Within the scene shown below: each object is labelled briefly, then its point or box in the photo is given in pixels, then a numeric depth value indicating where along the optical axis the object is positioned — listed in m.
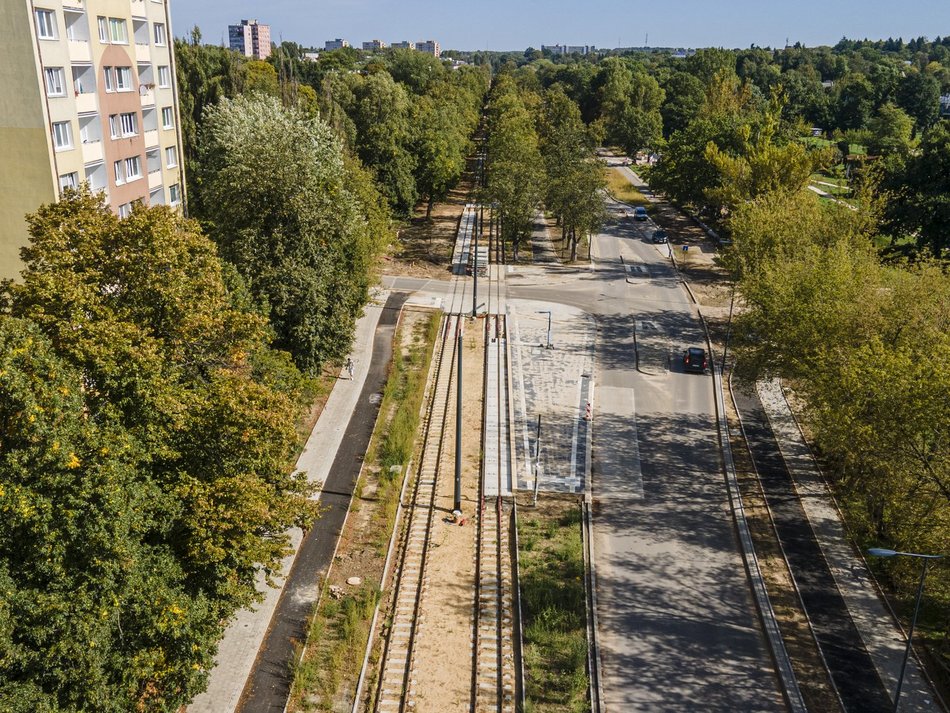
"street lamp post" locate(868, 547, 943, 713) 17.05
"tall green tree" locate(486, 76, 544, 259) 63.88
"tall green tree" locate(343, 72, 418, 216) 69.38
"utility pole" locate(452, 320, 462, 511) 29.25
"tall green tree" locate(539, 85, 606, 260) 61.03
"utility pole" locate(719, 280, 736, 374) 44.04
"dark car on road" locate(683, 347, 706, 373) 43.41
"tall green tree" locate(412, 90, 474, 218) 74.94
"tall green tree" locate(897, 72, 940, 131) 133.50
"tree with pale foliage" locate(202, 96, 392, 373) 33.94
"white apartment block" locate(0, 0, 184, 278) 31.19
